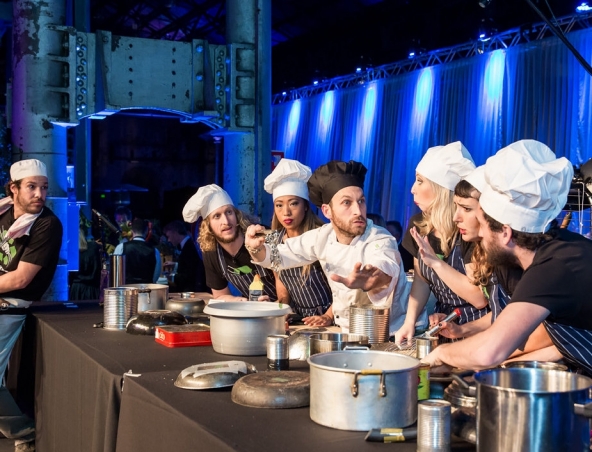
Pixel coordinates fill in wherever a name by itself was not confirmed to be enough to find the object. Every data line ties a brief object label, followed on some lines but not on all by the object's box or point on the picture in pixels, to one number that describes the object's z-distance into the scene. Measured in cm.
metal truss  1002
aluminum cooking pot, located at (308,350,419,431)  166
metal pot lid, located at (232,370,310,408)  190
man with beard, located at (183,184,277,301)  415
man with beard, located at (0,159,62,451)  409
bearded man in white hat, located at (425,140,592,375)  183
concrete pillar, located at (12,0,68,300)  595
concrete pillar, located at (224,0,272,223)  677
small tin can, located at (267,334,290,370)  233
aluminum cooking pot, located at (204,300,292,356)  262
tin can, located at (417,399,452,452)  151
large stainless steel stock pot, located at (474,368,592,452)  135
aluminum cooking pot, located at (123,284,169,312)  366
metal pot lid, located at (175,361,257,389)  211
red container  289
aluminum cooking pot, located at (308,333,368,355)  231
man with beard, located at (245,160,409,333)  332
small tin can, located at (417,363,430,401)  190
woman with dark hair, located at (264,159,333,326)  390
